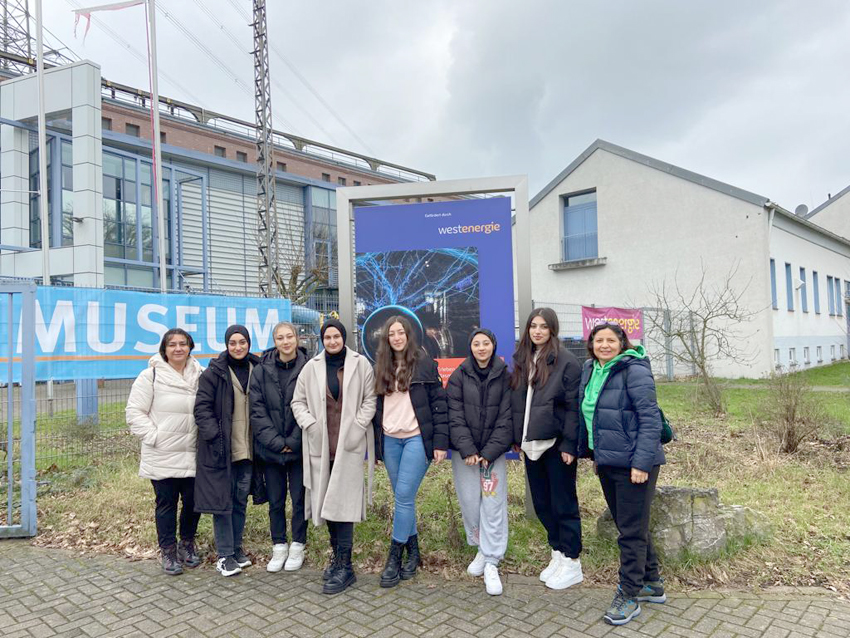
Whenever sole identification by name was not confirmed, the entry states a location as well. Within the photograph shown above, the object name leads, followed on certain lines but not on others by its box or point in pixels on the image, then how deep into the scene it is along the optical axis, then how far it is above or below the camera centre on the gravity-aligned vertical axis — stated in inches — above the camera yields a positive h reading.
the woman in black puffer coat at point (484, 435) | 156.1 -29.9
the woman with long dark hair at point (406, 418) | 158.7 -25.6
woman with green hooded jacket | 133.2 -29.2
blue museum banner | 265.9 +2.0
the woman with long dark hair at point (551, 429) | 150.9 -27.6
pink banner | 606.5 +2.4
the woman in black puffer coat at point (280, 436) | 164.4 -30.3
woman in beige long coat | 158.6 -29.6
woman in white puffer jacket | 163.6 -28.2
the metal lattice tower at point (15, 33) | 1304.1 +692.6
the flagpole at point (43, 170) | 459.2 +125.9
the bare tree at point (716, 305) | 721.0 +13.2
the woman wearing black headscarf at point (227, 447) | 163.5 -33.4
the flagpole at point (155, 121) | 490.3 +177.1
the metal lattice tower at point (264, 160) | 866.1 +257.5
